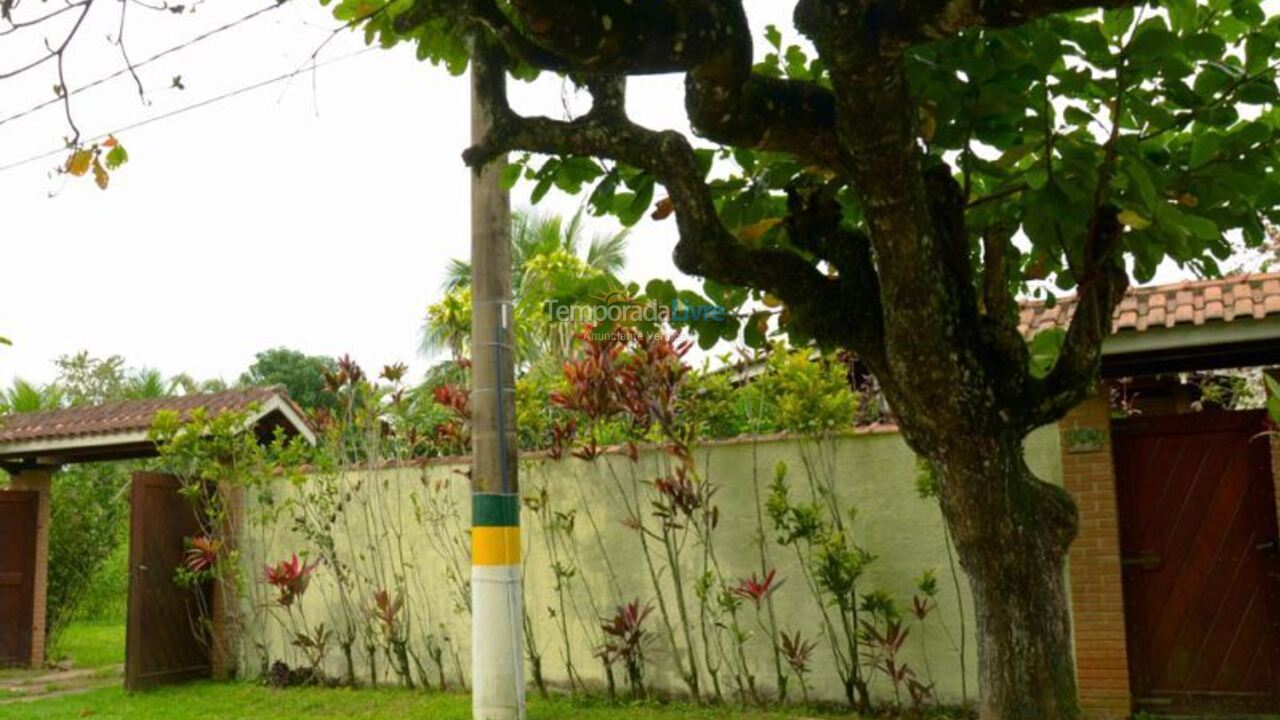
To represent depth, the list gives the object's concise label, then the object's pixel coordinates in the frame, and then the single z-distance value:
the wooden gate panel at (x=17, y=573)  12.42
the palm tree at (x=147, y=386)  21.77
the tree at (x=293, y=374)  32.78
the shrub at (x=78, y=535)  13.30
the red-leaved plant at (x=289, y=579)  9.52
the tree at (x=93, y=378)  26.92
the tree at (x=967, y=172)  3.14
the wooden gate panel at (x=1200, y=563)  7.08
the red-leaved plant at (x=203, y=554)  10.09
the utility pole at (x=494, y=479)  7.19
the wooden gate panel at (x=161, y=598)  10.08
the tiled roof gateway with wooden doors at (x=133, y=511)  10.29
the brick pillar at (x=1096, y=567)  7.07
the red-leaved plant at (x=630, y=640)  8.19
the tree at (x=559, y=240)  20.48
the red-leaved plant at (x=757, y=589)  7.70
